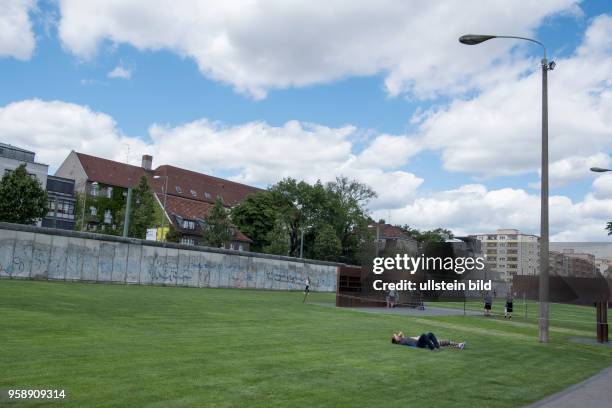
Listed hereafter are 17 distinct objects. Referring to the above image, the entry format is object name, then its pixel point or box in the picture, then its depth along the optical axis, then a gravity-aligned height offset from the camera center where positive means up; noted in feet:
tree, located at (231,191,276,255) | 301.43 +28.14
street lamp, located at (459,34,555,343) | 63.26 +7.58
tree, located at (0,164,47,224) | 172.55 +17.95
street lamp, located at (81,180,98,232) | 263.94 +29.60
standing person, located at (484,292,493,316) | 115.24 -4.73
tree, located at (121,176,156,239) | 218.59 +20.19
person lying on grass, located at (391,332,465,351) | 50.96 -6.16
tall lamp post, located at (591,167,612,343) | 74.18 -4.81
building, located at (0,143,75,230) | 234.79 +33.23
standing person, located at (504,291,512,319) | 113.39 -5.49
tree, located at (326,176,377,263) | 300.81 +29.94
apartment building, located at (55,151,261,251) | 286.05 +36.47
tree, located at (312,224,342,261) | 279.69 +13.71
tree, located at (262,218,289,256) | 269.03 +14.85
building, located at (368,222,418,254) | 386.67 +30.35
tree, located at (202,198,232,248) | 246.88 +17.05
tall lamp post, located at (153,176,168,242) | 277.85 +42.46
